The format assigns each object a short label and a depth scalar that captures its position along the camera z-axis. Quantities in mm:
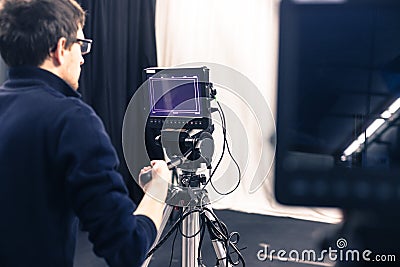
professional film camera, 1278
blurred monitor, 881
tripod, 1379
